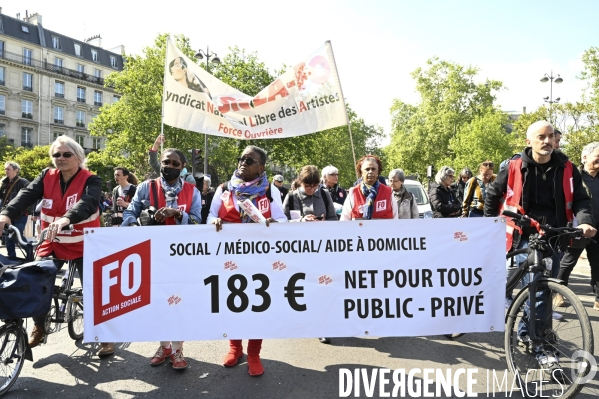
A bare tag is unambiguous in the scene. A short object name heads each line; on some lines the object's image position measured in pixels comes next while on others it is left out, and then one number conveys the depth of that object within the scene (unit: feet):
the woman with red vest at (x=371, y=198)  16.33
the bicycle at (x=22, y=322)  11.46
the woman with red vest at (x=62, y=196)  13.08
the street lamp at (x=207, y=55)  81.28
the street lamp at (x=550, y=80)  90.14
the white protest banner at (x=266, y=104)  19.56
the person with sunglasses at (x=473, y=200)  26.78
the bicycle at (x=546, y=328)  10.44
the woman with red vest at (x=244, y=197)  13.42
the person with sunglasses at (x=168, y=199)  13.64
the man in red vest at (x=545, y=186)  12.73
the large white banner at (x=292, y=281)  11.96
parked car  36.91
